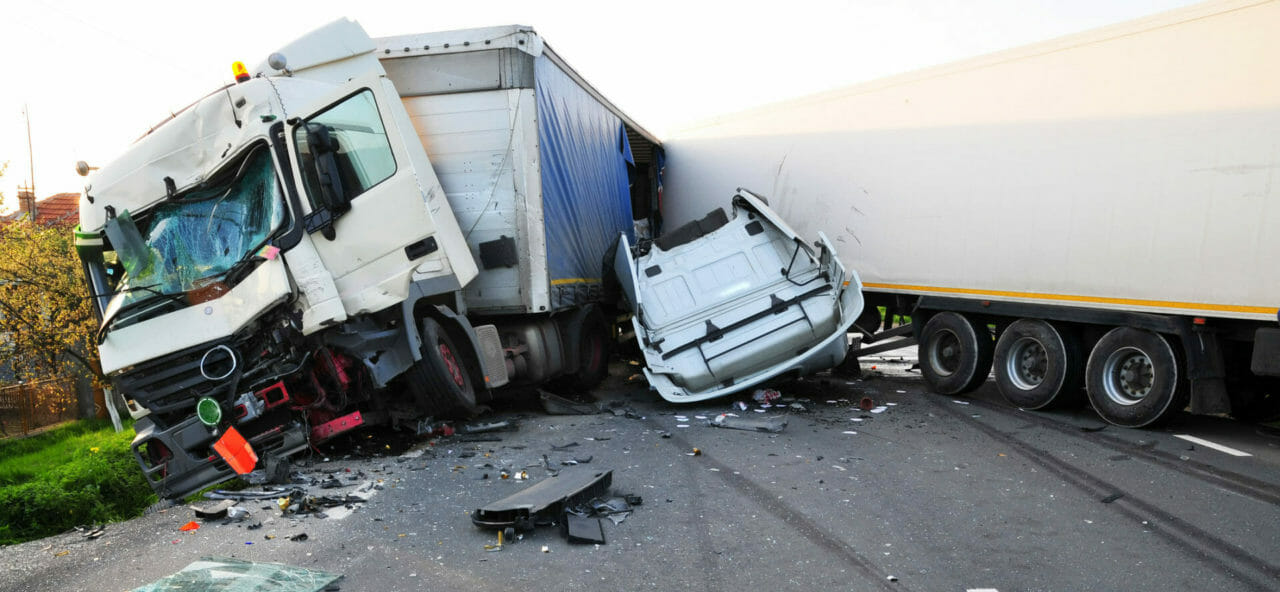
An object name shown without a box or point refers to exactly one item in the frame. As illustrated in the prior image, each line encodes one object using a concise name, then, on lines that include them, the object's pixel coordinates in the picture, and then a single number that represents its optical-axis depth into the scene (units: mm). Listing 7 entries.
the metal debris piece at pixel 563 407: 8469
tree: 12039
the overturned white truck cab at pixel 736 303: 8180
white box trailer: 5992
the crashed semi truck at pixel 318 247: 5527
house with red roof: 14477
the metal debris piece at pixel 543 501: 4453
